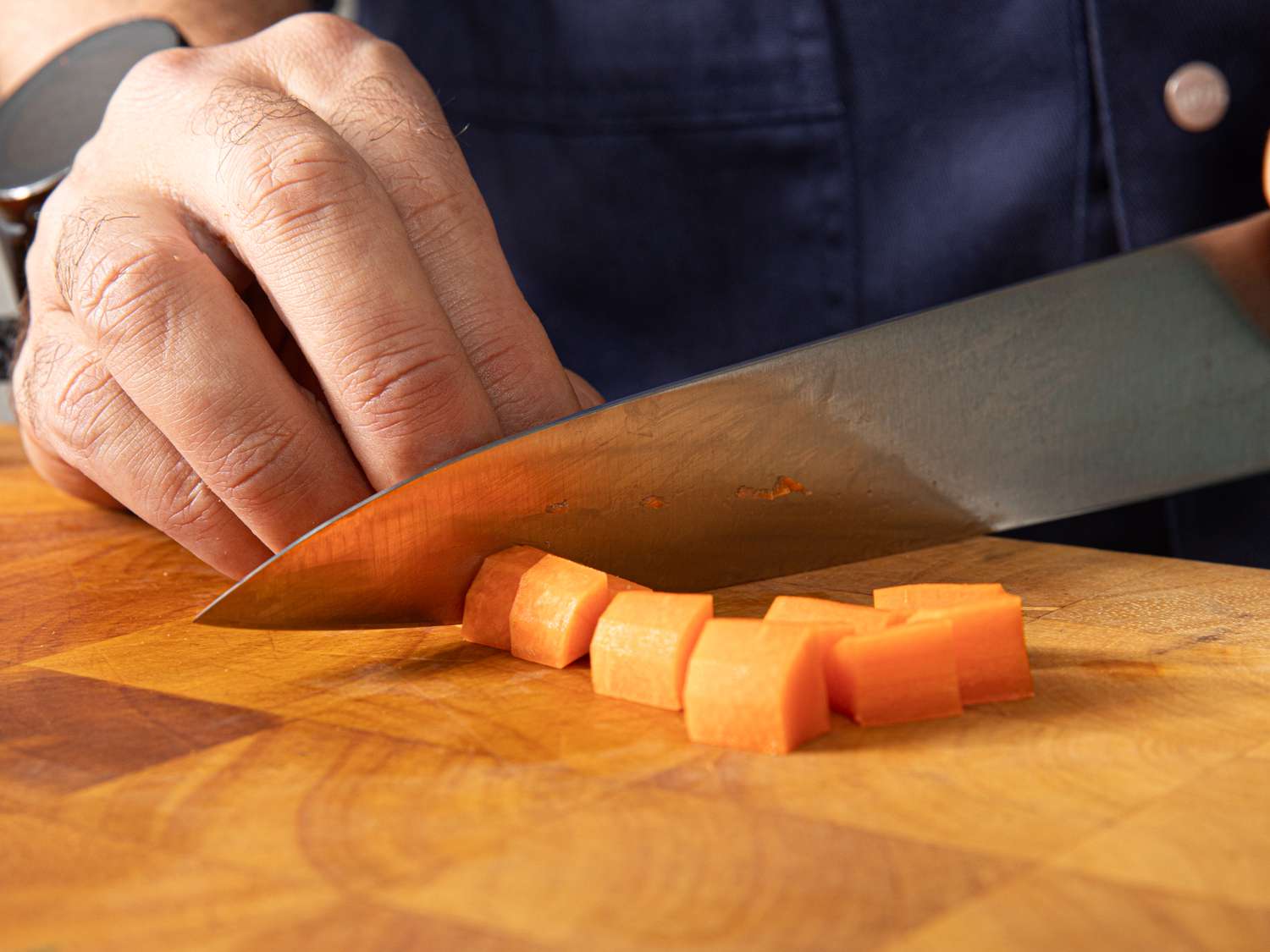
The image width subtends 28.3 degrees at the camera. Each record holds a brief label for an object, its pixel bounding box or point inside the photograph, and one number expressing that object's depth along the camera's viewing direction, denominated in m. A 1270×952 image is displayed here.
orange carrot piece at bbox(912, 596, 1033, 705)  0.34
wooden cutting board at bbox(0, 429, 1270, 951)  0.30
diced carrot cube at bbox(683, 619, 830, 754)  0.33
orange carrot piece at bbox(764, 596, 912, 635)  0.35
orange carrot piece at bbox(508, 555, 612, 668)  0.36
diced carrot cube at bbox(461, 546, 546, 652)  0.37
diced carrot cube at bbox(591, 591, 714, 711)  0.35
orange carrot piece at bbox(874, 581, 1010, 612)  0.36
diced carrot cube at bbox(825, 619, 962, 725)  0.34
